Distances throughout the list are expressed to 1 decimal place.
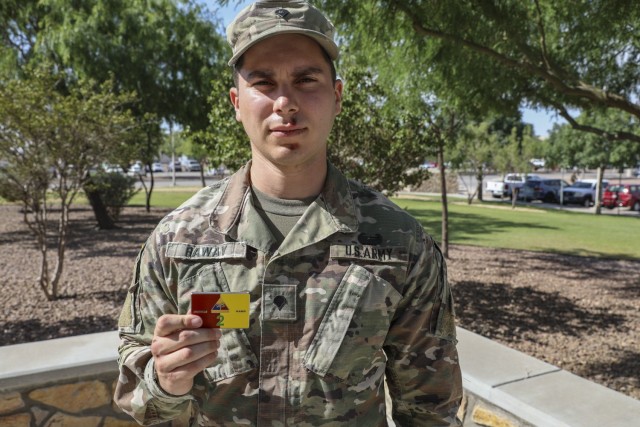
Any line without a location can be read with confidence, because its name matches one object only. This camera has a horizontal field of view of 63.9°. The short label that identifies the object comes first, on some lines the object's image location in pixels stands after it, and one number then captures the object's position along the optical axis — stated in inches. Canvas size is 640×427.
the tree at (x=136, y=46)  479.2
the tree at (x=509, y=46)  192.7
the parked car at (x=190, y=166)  2640.3
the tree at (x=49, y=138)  259.3
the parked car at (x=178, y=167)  2773.6
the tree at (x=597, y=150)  1024.9
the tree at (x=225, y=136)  244.1
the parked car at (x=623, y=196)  1100.5
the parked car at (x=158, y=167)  2629.2
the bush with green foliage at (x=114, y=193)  611.2
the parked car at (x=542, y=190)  1290.6
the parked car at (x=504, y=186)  1397.9
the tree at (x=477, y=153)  1145.4
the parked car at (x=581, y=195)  1240.8
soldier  60.8
